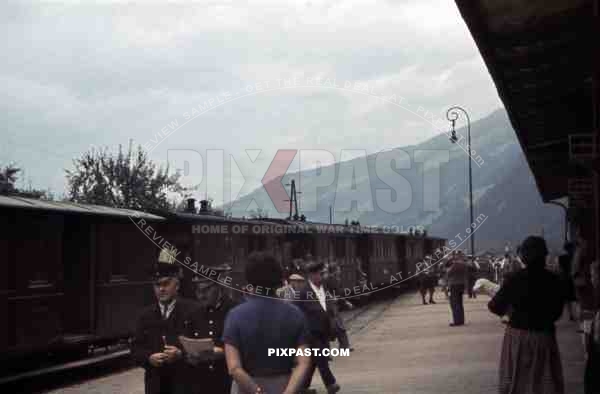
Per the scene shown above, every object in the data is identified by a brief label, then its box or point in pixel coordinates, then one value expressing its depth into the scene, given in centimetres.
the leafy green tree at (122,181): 5481
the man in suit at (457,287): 2239
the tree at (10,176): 4966
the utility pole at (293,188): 5032
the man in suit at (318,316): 1057
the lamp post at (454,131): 3203
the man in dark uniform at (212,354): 643
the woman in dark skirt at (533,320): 694
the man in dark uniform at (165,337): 638
